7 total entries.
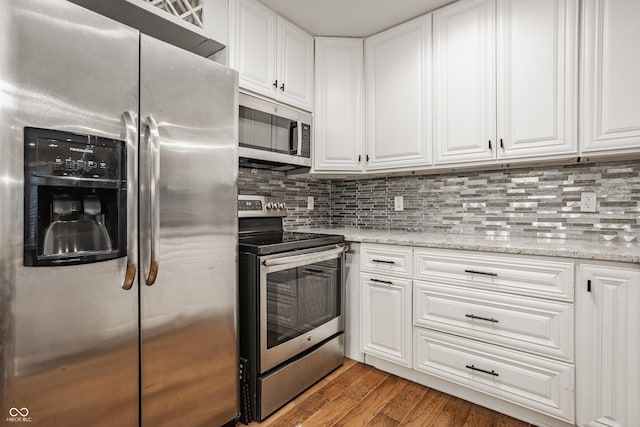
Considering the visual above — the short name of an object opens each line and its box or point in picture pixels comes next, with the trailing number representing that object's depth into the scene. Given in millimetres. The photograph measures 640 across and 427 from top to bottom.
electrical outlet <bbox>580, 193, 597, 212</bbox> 1929
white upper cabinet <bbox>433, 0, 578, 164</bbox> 1788
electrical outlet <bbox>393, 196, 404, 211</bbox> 2729
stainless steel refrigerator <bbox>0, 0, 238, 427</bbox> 987
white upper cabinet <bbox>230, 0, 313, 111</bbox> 1980
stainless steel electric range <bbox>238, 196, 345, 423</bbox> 1672
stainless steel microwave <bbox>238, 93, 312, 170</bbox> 1983
